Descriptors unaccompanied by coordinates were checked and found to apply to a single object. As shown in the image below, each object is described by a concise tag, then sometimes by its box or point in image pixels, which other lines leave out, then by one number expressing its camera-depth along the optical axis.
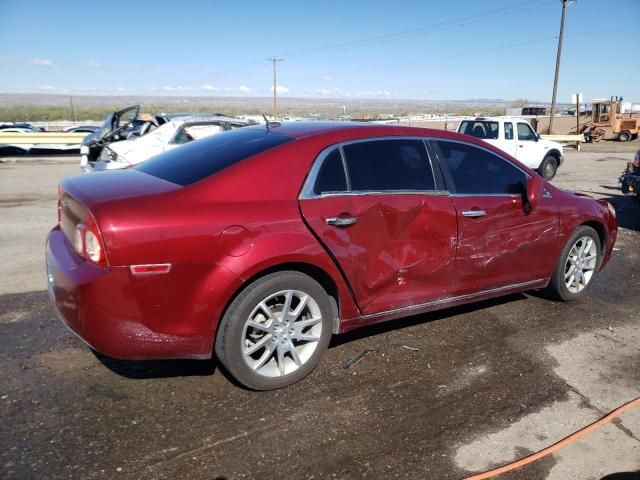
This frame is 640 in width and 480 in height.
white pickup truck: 14.66
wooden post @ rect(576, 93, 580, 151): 26.49
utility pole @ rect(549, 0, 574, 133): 31.83
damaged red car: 2.79
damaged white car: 9.25
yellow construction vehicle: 32.28
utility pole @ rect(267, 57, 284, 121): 64.14
